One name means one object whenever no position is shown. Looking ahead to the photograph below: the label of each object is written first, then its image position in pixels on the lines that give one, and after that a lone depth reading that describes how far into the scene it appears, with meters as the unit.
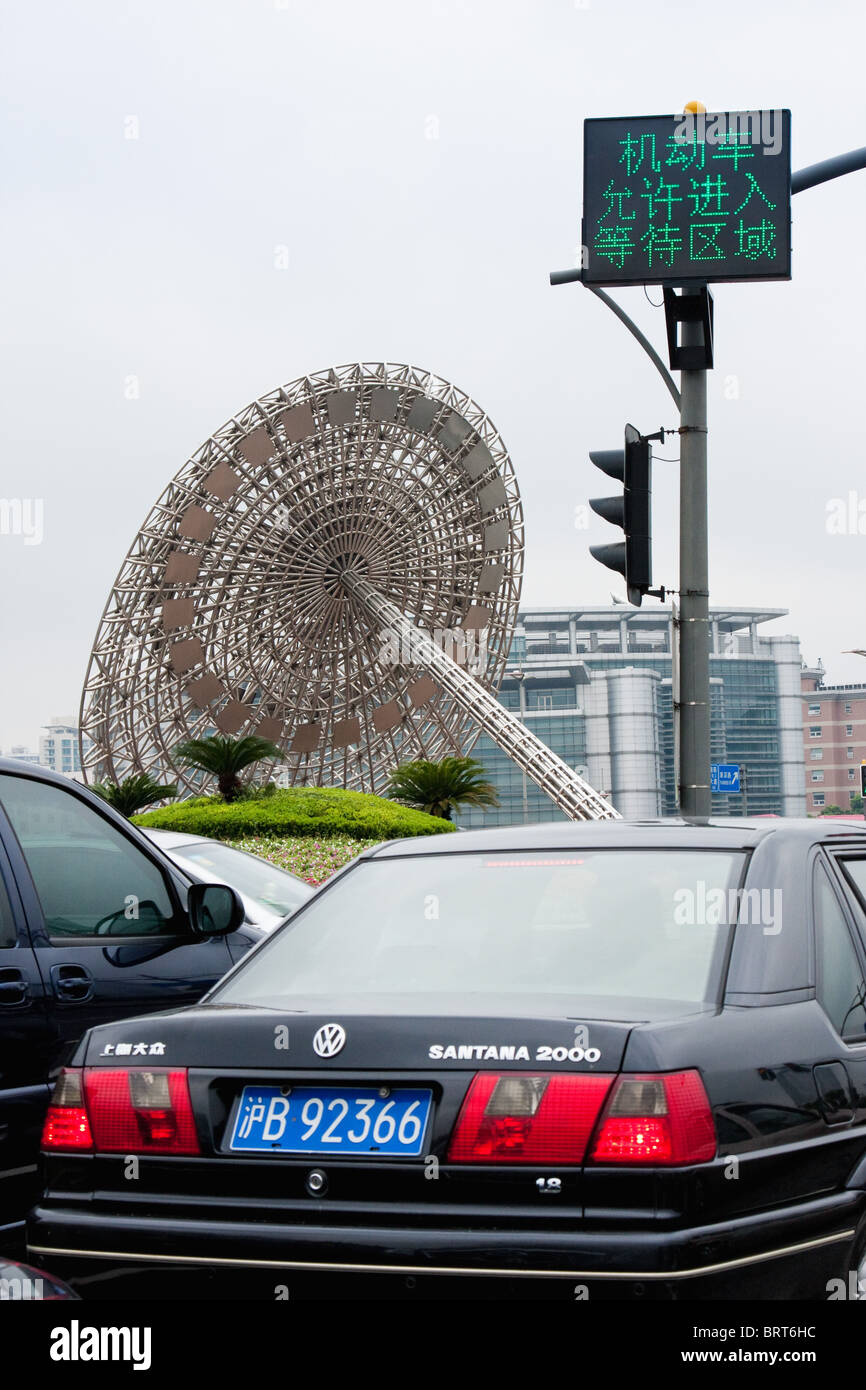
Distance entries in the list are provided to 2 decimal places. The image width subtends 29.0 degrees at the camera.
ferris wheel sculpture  37.81
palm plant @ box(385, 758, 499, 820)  32.88
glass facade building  132.88
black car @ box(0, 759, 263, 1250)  4.64
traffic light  10.23
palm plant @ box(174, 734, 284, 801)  31.03
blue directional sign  32.55
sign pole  10.02
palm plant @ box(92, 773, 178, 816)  32.88
